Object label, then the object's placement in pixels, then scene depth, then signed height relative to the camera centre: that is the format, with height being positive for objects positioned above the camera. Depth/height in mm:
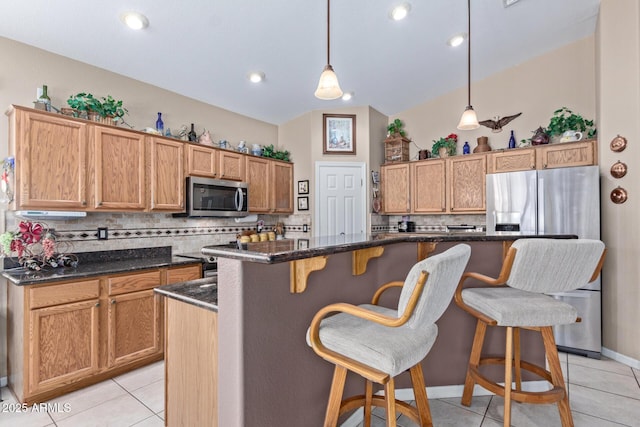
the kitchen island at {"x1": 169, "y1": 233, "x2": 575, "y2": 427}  1271 -466
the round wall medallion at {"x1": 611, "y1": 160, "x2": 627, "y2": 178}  2887 +411
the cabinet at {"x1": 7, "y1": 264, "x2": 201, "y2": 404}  2184 -913
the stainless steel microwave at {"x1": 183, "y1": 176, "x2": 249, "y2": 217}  3477 +209
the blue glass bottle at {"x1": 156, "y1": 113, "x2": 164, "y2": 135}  3420 +993
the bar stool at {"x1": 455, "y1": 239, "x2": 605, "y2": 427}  1537 -471
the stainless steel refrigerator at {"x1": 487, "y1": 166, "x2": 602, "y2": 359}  2996 +1
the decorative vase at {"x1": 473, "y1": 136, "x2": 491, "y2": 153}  4242 +944
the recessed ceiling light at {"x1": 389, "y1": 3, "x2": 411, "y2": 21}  2875 +1924
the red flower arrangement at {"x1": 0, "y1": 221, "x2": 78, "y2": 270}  2383 -243
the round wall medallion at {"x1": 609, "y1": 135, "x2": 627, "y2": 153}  2898 +660
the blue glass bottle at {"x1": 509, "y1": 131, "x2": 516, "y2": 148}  4078 +944
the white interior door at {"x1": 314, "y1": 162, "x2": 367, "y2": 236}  4742 +281
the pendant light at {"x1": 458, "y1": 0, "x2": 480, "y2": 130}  2685 +821
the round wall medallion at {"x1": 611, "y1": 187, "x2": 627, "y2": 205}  2884 +167
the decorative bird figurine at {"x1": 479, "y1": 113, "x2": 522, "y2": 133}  4248 +1274
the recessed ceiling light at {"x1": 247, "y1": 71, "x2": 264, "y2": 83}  3642 +1653
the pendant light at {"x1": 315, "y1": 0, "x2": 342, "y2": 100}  2018 +850
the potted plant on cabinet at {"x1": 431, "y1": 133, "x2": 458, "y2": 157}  4484 +995
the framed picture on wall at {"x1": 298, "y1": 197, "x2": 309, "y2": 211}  4789 +171
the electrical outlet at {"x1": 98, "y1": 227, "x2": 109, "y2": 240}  3057 -175
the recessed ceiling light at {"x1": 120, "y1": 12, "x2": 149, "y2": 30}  2504 +1615
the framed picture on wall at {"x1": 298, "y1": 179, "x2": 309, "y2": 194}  4781 +433
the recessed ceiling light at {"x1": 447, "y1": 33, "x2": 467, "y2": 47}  3387 +1937
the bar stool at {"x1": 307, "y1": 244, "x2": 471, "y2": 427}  1101 -497
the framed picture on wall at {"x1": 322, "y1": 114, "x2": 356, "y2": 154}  4797 +1260
